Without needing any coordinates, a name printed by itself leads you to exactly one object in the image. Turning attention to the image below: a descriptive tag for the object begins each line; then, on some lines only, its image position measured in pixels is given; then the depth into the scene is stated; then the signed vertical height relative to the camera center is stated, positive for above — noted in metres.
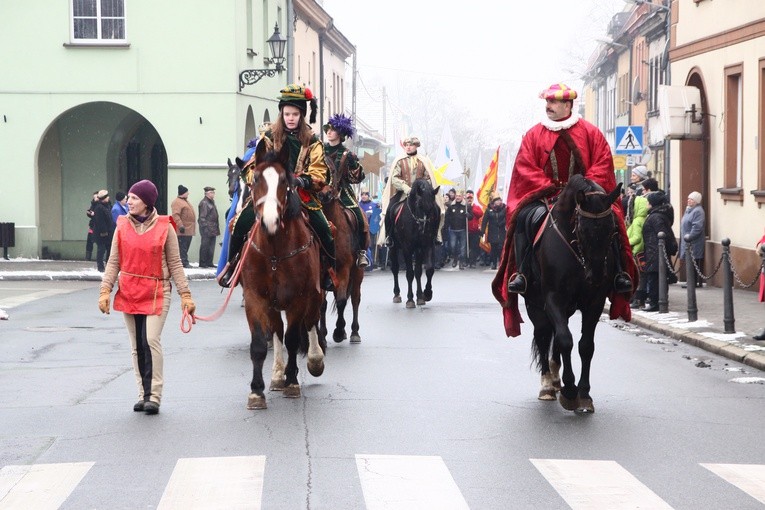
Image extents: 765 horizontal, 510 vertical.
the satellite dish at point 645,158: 46.35 +1.91
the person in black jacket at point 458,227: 35.88 -0.33
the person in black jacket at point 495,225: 35.44 -0.27
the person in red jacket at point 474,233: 37.00 -0.51
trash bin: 32.75 -0.47
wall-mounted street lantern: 33.22 +3.79
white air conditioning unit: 26.88 +1.99
